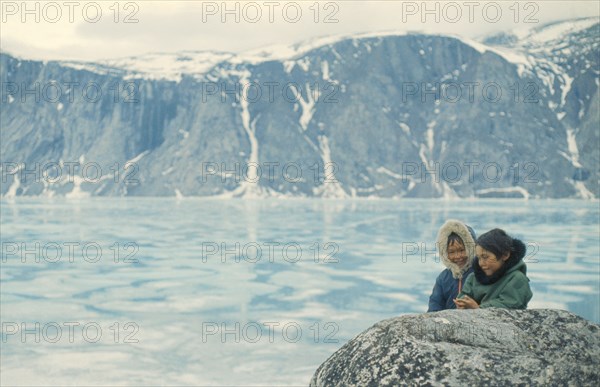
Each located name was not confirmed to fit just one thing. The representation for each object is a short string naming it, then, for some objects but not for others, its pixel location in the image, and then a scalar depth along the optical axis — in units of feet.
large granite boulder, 11.80
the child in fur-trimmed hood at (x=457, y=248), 18.30
